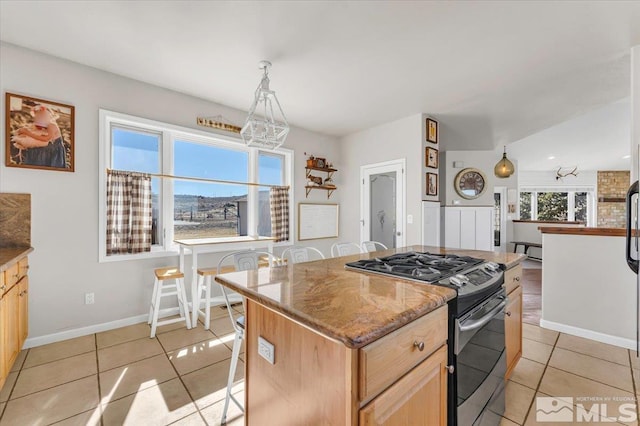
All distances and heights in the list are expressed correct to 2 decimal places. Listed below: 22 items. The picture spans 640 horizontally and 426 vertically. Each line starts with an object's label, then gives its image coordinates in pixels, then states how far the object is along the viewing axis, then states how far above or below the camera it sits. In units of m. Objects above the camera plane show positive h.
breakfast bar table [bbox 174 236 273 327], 3.06 -0.39
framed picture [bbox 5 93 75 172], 2.47 +0.69
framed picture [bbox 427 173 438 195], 4.11 +0.42
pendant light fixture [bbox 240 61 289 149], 2.54 +0.76
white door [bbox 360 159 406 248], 4.26 +0.15
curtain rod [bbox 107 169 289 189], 3.28 +0.40
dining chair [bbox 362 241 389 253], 3.07 -0.38
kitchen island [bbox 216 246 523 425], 0.83 -0.47
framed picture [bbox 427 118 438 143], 4.13 +1.19
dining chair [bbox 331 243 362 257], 2.93 -0.39
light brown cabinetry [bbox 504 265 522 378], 1.87 -0.71
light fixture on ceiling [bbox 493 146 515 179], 5.38 +0.82
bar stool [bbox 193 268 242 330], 3.01 -0.86
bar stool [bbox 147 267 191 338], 2.79 -0.85
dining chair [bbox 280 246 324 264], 2.45 -0.37
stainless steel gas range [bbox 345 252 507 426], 1.20 -0.53
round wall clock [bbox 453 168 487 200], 5.74 +0.59
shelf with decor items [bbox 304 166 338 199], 4.73 +0.53
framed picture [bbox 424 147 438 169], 4.07 +0.79
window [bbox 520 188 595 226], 9.44 +0.29
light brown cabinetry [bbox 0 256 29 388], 1.82 -0.74
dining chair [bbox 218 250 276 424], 1.68 -0.75
